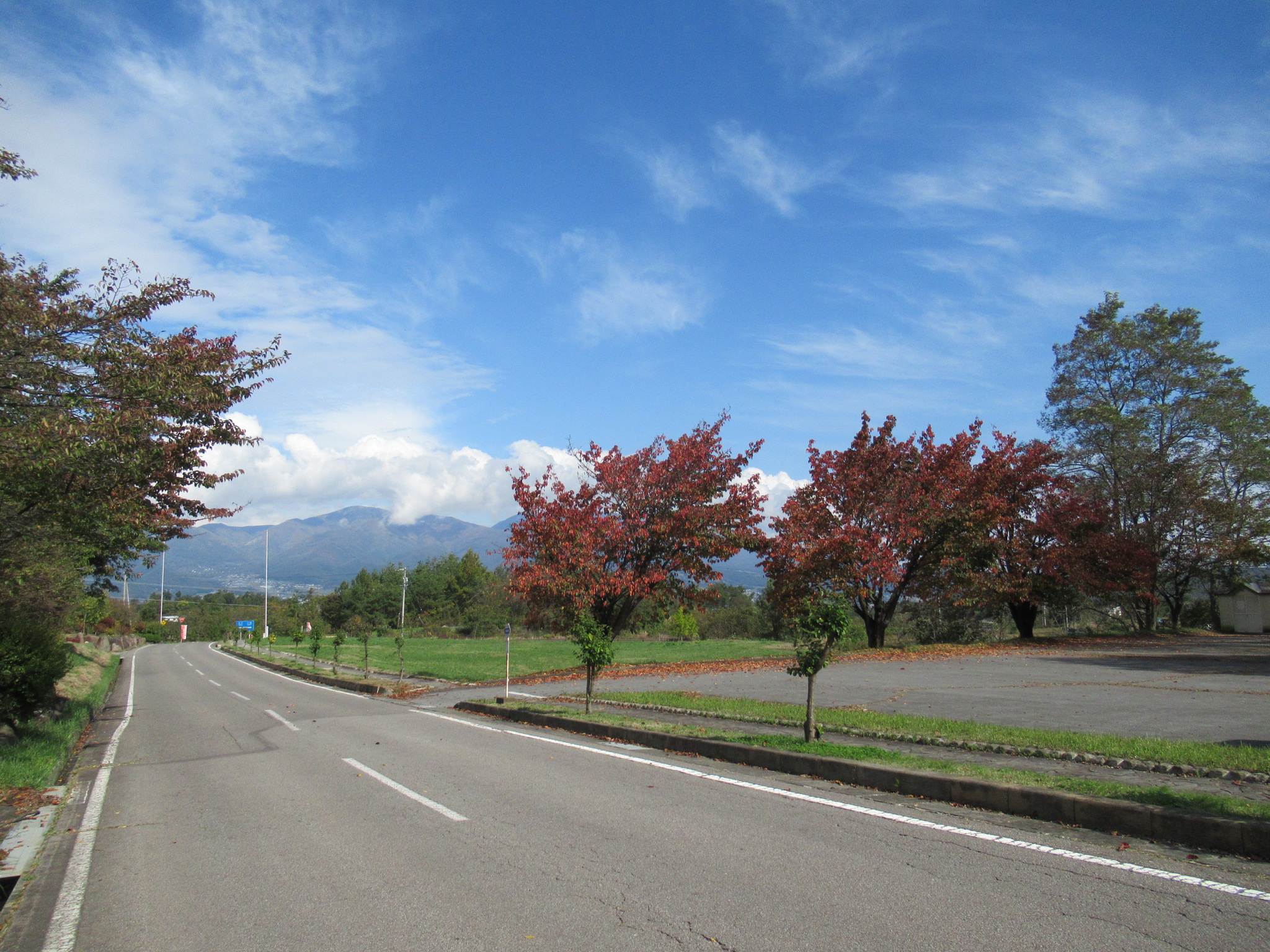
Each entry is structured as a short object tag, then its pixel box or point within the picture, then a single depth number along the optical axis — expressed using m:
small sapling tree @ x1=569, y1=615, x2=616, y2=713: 13.85
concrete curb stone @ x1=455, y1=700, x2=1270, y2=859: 5.16
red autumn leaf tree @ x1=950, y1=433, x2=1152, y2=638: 29.03
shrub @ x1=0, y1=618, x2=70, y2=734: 11.32
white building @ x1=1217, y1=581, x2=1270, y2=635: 38.69
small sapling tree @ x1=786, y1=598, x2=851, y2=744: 8.91
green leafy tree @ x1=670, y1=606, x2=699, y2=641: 54.56
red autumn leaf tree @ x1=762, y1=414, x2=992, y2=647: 25.69
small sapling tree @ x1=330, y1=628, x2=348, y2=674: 26.06
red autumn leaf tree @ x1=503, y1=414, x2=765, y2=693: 22.47
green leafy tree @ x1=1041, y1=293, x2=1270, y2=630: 31.02
